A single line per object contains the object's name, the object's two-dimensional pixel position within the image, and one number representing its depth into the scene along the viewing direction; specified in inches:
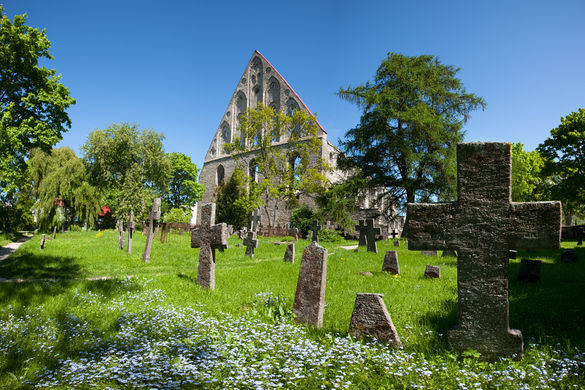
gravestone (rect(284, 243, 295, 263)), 417.1
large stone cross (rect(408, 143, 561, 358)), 126.6
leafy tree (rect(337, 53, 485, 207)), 840.9
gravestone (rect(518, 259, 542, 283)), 268.2
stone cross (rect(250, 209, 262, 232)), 853.2
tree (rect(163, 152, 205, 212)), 1653.5
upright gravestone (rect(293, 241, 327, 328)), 172.1
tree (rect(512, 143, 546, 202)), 1331.6
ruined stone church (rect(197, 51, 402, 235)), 1242.0
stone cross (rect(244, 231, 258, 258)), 526.0
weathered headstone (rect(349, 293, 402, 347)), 141.1
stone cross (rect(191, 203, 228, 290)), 262.2
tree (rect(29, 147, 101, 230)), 959.6
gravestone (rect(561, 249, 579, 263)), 408.2
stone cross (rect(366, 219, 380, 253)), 545.8
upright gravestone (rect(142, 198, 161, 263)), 457.4
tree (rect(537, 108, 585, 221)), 791.7
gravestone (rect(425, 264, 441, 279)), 287.0
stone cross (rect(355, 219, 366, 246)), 662.4
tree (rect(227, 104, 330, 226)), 1062.4
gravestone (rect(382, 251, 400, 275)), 316.2
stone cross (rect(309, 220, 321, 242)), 645.3
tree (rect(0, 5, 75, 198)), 419.2
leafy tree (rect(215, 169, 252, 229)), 1187.3
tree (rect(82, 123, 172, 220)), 1275.8
